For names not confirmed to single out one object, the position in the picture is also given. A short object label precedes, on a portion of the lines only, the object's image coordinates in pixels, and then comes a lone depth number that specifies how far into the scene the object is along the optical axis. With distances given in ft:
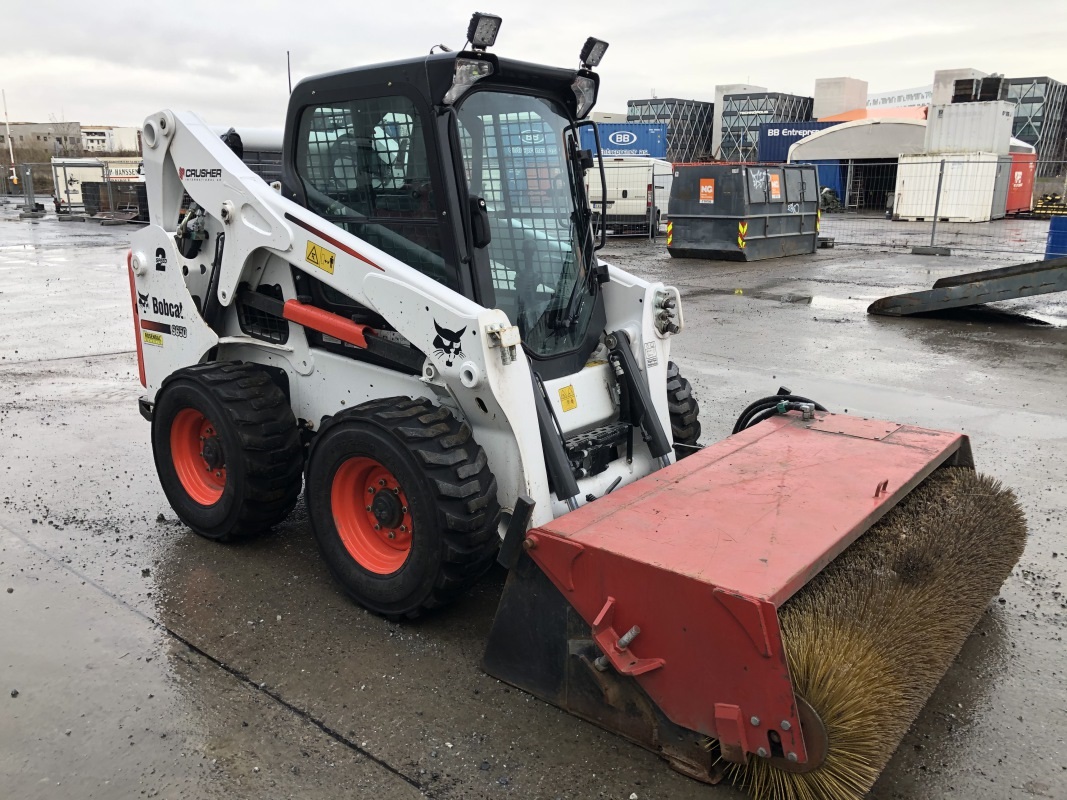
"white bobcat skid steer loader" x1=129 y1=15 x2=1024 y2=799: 8.71
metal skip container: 54.13
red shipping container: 92.53
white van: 73.05
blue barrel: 47.47
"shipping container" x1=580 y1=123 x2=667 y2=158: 100.58
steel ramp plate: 31.48
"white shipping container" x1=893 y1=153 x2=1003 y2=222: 85.15
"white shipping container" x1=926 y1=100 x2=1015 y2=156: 87.76
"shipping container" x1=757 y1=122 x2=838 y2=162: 136.67
